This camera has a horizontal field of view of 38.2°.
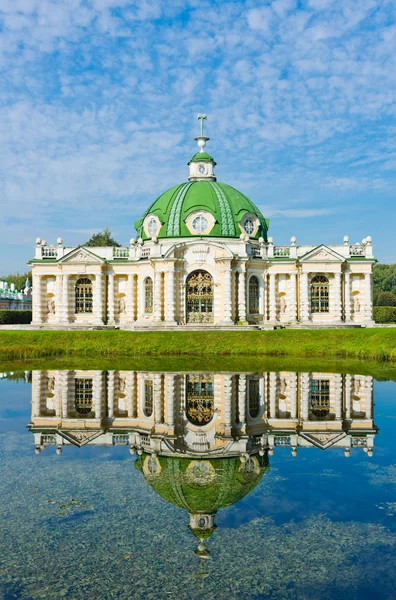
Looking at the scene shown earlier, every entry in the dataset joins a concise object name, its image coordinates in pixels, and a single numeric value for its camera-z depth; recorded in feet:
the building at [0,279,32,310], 279.51
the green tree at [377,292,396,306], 318.04
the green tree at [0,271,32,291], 422.41
